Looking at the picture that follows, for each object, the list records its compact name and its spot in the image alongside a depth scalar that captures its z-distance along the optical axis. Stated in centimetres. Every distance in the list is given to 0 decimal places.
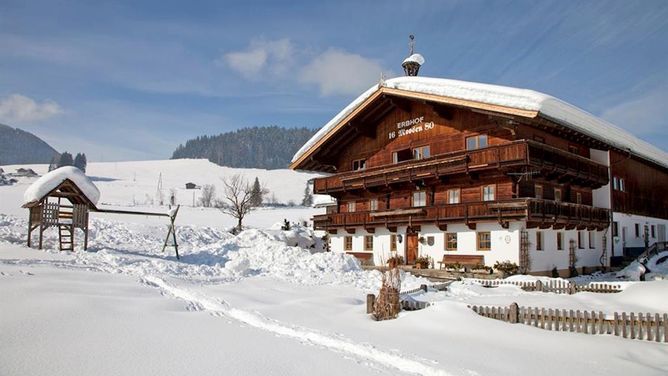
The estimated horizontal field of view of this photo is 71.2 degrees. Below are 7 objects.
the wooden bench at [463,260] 2479
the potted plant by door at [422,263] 2681
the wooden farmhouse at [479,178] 2358
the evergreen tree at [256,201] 7981
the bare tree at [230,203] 4831
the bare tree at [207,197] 9374
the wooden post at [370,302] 1276
